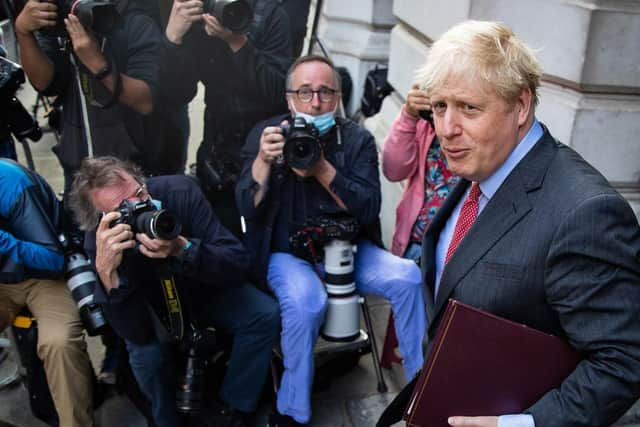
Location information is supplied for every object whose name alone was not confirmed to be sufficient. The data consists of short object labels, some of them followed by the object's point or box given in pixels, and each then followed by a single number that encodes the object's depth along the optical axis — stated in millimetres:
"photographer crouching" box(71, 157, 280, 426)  2566
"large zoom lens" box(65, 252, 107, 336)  2898
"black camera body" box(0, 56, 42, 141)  2965
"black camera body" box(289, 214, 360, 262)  2967
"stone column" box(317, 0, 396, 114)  5391
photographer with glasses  2887
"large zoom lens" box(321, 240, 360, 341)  2971
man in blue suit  1342
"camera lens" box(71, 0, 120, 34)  2842
